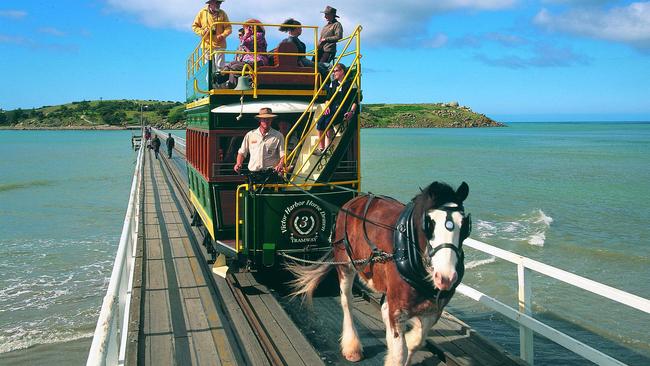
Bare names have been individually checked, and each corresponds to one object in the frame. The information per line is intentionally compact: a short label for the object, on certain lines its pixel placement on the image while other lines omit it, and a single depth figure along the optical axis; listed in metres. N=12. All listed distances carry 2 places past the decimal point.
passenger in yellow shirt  10.73
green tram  8.43
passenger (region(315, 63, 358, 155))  8.65
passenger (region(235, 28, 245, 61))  10.10
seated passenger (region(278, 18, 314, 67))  9.85
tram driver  8.45
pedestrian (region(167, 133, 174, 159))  40.94
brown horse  4.69
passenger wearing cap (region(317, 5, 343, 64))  10.16
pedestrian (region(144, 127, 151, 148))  51.62
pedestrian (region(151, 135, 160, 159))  41.50
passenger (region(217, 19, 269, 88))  9.46
